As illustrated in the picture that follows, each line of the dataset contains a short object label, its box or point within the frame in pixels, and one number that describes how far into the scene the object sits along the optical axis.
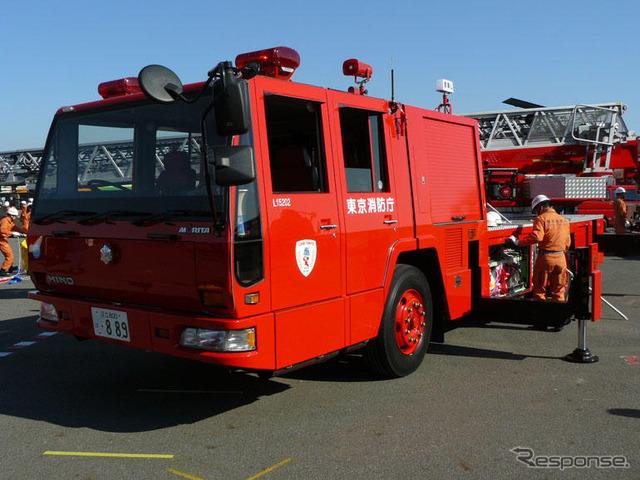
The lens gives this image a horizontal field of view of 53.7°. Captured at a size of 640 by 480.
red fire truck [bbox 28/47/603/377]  3.94
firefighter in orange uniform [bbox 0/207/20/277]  13.87
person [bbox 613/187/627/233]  15.15
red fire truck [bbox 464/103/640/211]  10.81
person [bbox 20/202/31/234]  16.61
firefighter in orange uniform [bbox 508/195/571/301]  7.15
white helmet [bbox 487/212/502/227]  7.41
